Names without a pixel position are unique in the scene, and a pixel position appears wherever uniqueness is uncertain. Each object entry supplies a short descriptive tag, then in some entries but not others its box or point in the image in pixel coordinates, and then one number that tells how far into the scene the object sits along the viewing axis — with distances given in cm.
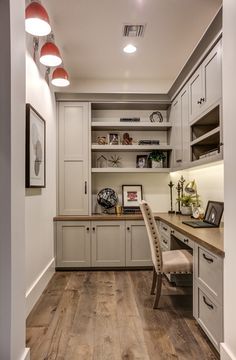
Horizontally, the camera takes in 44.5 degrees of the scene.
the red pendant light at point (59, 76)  314
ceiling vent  305
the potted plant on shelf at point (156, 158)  433
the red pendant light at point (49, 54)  257
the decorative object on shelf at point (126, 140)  440
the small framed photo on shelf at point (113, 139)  437
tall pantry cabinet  418
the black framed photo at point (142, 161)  443
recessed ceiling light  342
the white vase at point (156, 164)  432
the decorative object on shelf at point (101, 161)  450
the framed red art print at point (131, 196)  445
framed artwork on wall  259
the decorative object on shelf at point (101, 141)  436
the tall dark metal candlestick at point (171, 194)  443
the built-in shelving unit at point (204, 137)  286
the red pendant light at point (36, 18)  206
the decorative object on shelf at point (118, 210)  432
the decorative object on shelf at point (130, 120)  433
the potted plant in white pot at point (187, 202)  392
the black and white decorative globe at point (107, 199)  433
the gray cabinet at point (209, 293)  190
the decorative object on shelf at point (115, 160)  451
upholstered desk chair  270
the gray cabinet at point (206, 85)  243
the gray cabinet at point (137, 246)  406
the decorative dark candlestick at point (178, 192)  424
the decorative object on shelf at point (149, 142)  437
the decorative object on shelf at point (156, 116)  452
